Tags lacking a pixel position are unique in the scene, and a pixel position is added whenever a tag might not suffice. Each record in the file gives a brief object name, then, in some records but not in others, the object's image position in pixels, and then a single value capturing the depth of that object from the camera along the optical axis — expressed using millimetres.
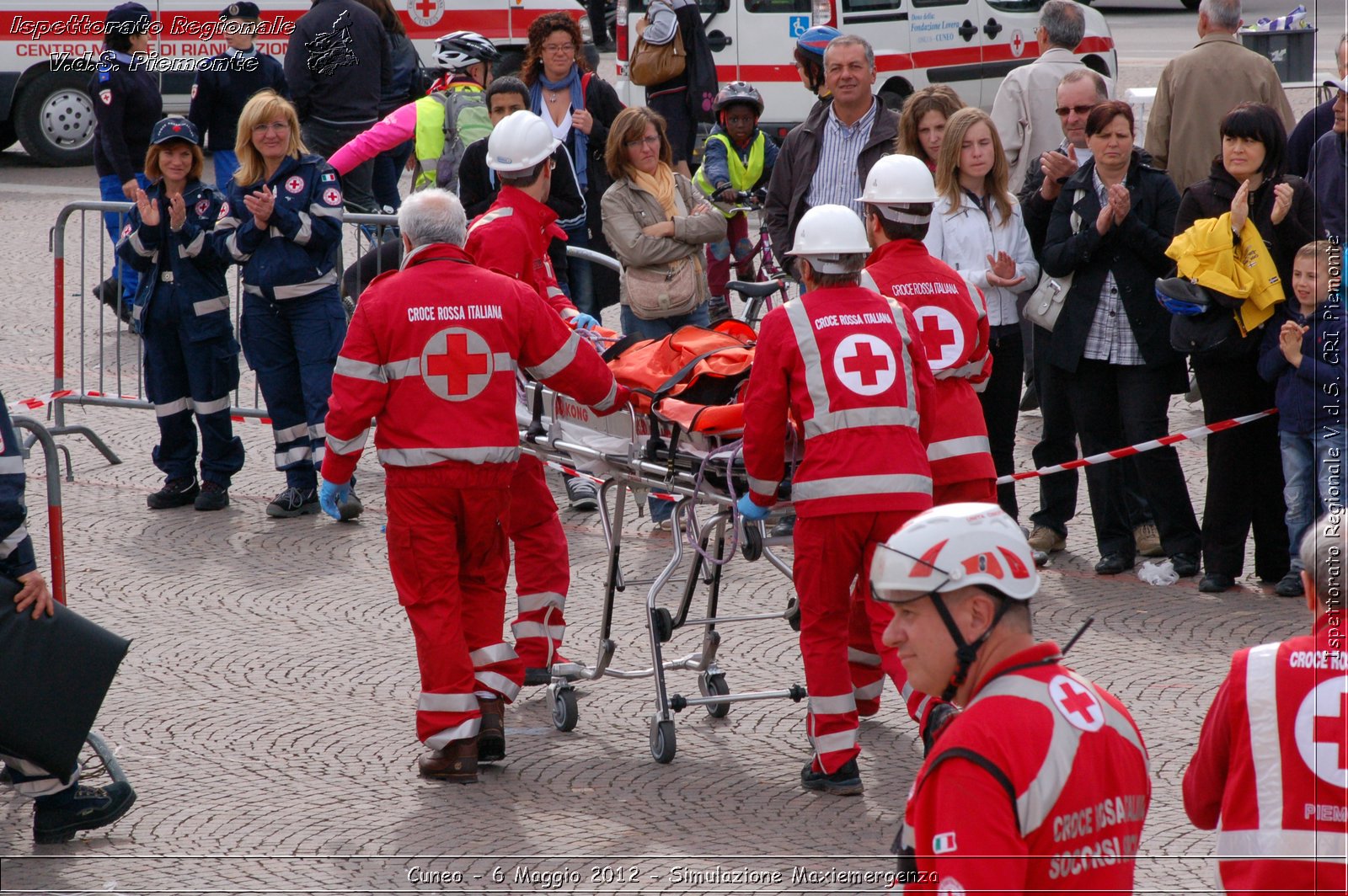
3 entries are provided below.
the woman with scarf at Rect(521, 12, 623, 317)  19437
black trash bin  28453
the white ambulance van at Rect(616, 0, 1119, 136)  30719
